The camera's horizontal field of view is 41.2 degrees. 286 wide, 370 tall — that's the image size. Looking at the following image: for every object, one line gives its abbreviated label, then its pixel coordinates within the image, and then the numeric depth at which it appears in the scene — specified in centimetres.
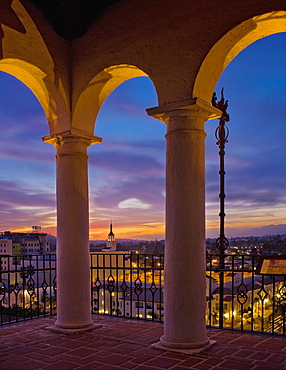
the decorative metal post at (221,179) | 626
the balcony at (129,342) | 463
